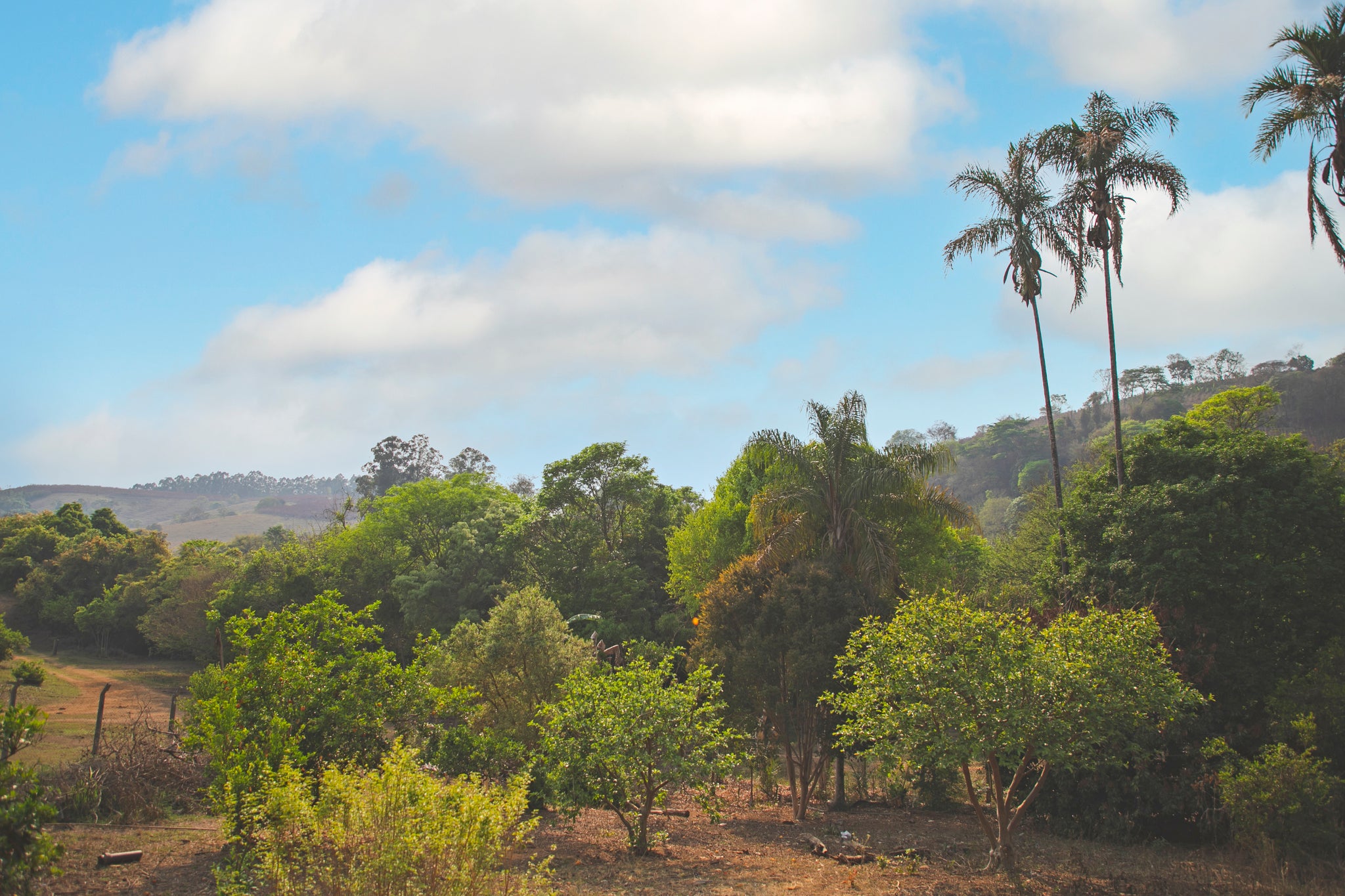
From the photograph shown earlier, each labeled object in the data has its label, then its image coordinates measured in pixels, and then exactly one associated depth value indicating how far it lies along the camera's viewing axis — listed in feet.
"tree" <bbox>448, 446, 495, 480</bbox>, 332.80
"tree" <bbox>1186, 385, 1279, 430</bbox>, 118.32
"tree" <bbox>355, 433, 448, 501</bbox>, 347.36
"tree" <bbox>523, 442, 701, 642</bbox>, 114.11
